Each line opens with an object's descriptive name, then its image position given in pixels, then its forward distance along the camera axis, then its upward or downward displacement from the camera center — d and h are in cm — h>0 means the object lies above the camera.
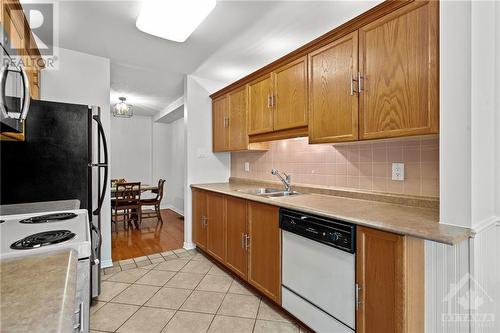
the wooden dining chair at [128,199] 443 -58
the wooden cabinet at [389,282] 124 -59
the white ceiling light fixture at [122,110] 448 +98
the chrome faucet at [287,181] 275 -17
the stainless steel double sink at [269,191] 272 -28
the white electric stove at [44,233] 99 -31
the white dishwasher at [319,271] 148 -68
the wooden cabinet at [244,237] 208 -70
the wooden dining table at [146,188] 473 -42
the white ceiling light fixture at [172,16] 186 +115
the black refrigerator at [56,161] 188 +4
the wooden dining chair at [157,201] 489 -68
